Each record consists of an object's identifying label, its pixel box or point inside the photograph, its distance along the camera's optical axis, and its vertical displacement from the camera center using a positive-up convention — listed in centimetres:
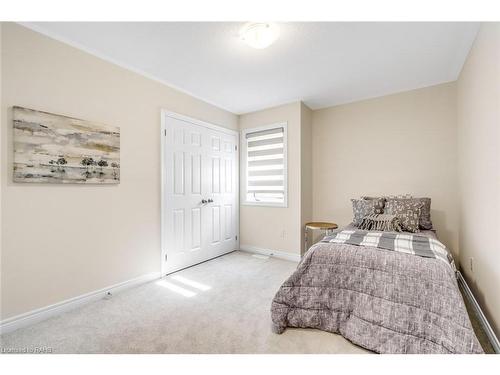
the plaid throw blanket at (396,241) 174 -47
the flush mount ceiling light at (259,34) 185 +128
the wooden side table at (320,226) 317 -55
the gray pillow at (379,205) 283 -22
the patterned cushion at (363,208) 283 -26
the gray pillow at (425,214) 267 -31
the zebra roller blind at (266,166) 370 +36
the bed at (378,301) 135 -77
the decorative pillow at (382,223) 253 -40
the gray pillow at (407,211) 255 -28
